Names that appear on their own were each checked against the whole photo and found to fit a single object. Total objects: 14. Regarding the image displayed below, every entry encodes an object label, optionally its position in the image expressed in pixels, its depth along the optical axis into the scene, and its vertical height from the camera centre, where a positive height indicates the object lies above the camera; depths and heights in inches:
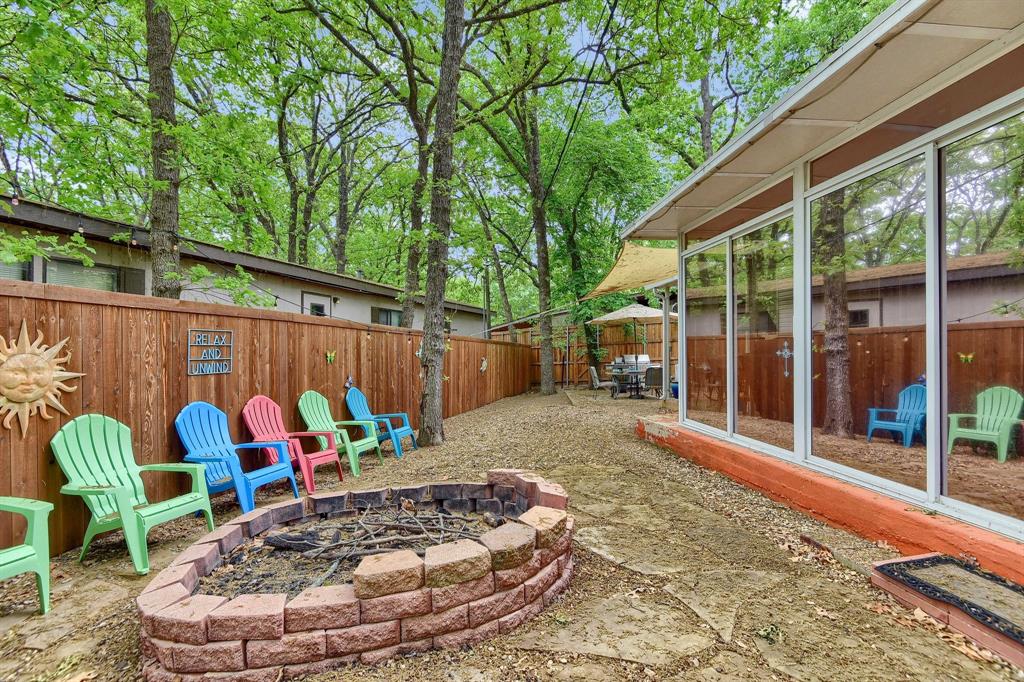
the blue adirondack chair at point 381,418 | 216.1 -32.7
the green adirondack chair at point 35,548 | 79.2 -33.8
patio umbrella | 441.7 +30.6
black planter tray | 69.1 -39.8
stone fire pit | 62.1 -37.3
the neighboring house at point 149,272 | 220.5 +50.7
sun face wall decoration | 99.7 -6.5
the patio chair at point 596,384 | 479.2 -36.7
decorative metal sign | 148.2 -0.8
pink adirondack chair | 159.5 -30.4
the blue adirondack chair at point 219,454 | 131.0 -30.2
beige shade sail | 315.6 +54.6
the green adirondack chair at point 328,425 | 185.2 -31.8
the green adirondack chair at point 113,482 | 97.9 -30.1
